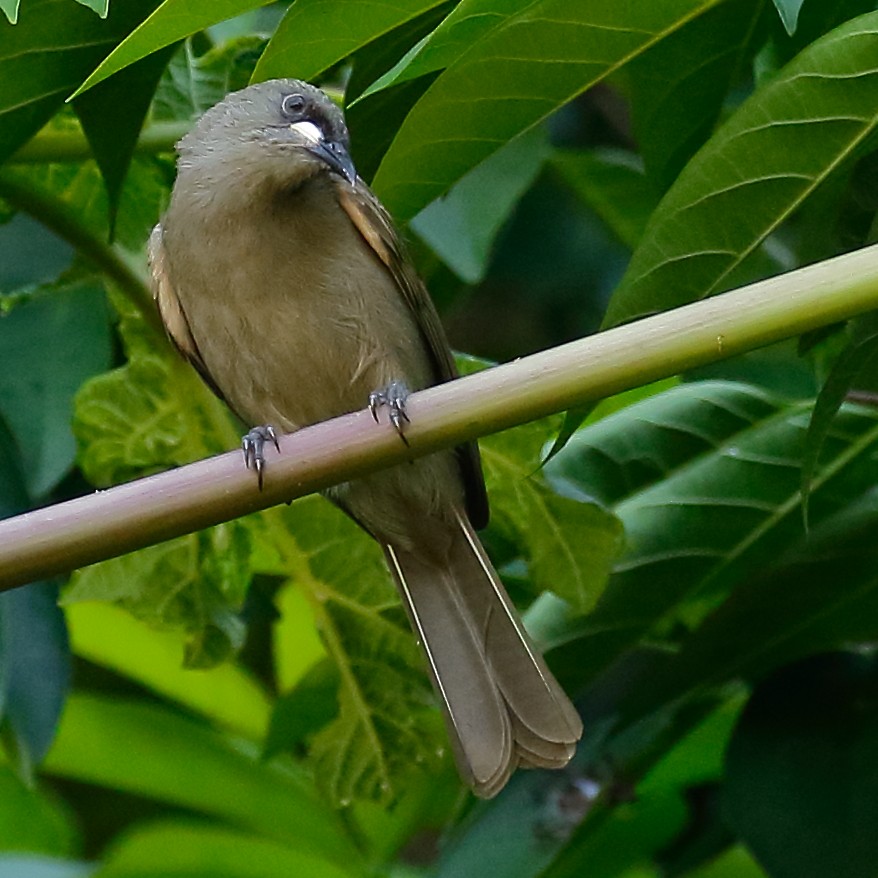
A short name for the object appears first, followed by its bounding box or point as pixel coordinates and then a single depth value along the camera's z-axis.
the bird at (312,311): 5.17
